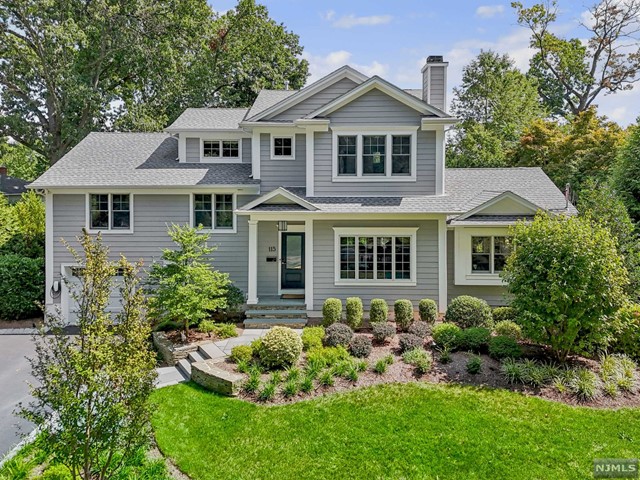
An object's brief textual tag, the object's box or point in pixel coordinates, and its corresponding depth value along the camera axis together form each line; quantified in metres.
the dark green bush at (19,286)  14.05
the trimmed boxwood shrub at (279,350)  8.52
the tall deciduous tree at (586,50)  25.97
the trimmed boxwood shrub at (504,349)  8.78
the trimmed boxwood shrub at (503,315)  11.58
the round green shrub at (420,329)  10.24
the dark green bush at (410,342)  9.30
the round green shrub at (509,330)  10.02
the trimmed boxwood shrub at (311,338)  9.45
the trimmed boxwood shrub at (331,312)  11.60
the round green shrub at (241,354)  8.76
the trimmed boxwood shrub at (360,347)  9.17
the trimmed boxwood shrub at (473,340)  9.23
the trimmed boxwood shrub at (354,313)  11.49
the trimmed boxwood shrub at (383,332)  9.94
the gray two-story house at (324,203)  12.72
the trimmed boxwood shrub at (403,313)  11.41
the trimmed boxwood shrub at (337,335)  9.61
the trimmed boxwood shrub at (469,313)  10.89
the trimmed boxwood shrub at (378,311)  11.66
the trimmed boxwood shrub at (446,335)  9.30
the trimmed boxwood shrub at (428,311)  11.70
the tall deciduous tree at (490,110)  26.83
